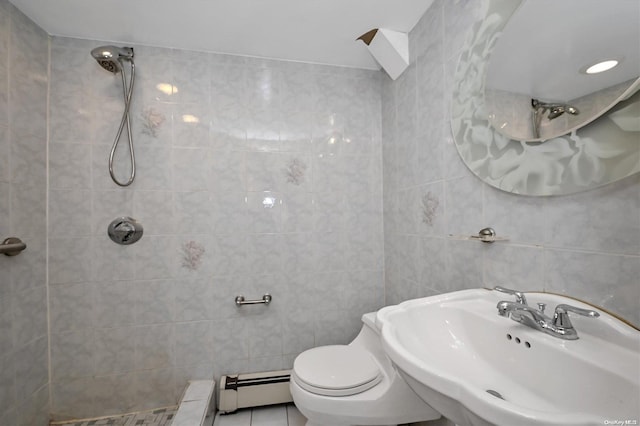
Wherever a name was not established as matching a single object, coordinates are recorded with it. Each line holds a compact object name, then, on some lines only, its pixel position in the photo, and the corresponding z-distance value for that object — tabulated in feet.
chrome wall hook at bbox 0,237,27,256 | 3.87
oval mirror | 2.16
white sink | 1.70
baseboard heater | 5.11
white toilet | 3.64
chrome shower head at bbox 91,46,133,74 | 4.51
